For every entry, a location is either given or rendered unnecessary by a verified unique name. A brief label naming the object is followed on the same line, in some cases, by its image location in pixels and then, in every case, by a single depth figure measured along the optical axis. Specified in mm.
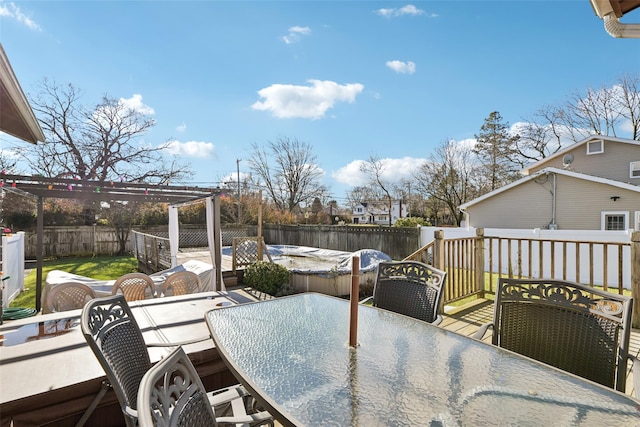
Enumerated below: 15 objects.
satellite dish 12391
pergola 5262
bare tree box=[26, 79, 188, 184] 13758
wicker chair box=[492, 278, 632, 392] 1476
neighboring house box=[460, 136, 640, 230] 9547
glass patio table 1051
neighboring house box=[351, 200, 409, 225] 28000
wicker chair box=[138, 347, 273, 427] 734
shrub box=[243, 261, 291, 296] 6723
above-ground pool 6738
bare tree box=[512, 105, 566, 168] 18250
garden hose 4242
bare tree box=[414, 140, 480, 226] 19625
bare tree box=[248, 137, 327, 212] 24234
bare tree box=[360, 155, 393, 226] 23906
